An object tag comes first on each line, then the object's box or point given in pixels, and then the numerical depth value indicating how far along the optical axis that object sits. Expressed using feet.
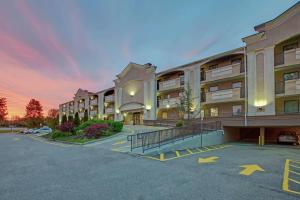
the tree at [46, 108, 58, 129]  218.90
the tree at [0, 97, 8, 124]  159.81
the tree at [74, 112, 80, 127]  75.08
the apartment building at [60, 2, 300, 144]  42.07
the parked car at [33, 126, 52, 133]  101.88
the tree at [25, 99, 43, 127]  184.56
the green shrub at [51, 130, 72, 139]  59.53
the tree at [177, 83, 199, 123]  51.37
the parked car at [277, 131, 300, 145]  42.31
